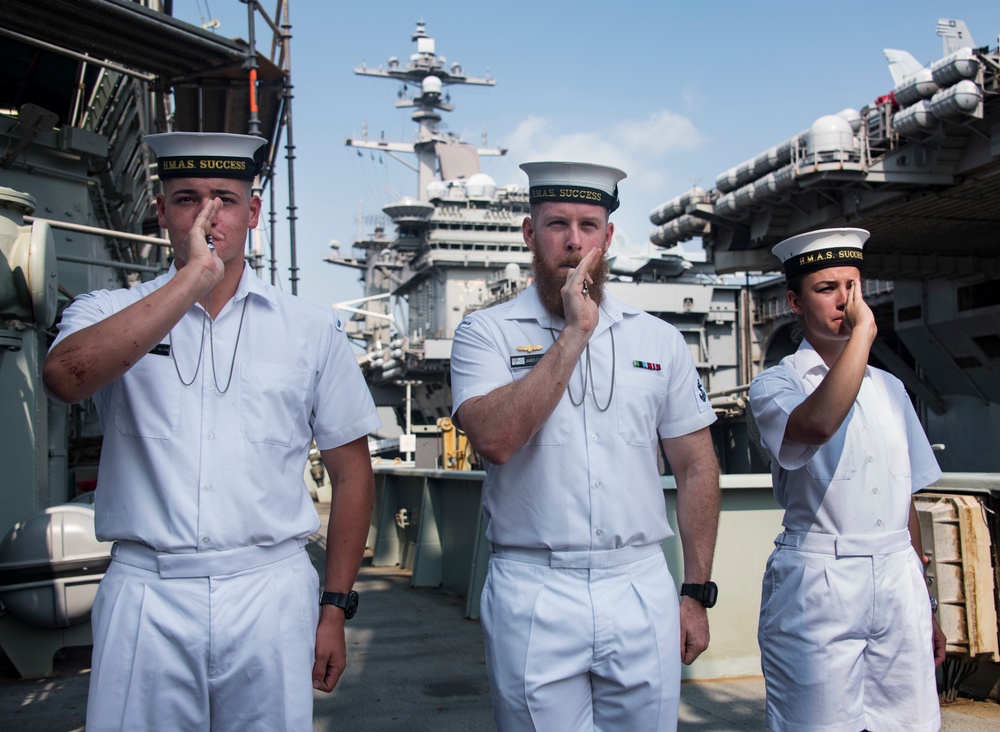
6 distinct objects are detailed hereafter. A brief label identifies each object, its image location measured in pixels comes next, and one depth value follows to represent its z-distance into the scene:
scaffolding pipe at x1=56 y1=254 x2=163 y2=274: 7.24
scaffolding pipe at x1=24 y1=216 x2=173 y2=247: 5.92
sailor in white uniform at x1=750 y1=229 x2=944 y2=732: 2.82
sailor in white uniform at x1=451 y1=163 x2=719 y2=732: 2.36
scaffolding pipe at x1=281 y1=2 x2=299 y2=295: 7.76
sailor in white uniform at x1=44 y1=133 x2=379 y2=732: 2.10
